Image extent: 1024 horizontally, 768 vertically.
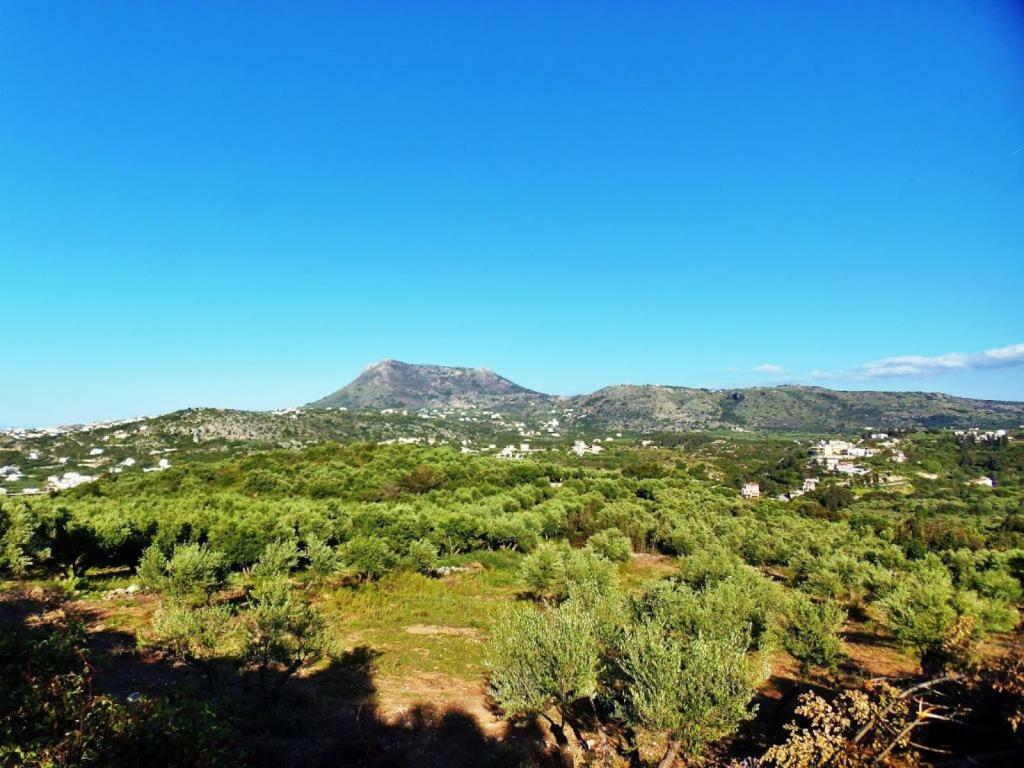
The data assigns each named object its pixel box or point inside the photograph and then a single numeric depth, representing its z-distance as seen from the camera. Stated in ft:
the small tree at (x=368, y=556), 120.98
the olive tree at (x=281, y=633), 58.03
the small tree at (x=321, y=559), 112.78
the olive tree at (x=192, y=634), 55.21
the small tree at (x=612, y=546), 150.51
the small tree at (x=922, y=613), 75.82
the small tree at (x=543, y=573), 115.39
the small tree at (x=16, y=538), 95.76
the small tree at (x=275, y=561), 104.22
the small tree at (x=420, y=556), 133.49
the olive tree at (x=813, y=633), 73.72
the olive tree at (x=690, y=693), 45.11
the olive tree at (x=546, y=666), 52.13
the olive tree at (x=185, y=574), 88.28
